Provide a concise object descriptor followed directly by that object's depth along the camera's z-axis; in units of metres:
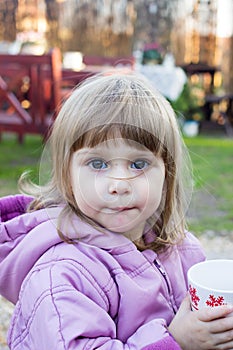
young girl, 1.09
